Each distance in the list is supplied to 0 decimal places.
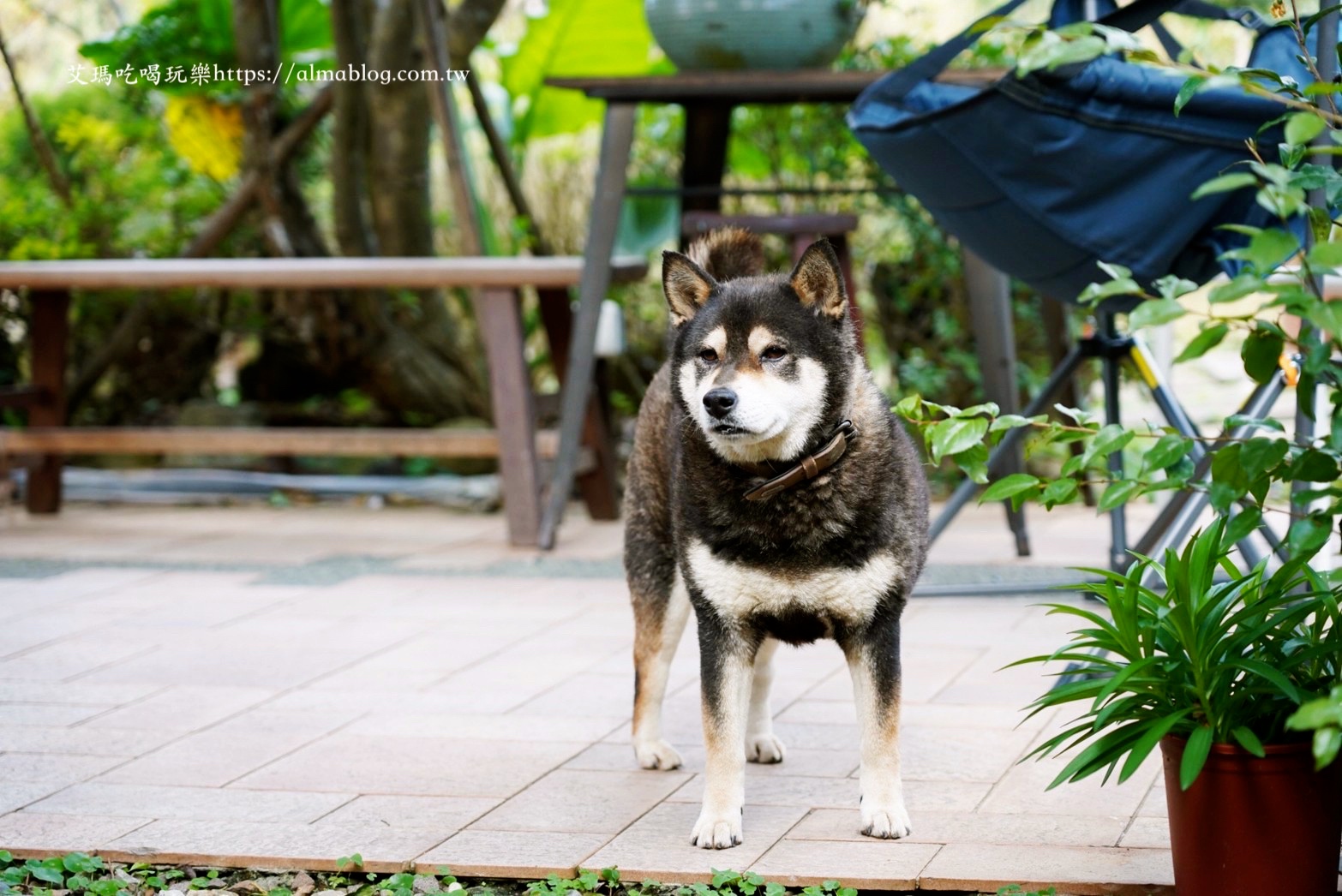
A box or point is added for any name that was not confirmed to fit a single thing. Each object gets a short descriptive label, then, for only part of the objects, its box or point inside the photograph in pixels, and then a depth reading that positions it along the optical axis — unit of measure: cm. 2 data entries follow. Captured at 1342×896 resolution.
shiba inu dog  520
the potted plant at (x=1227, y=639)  380
